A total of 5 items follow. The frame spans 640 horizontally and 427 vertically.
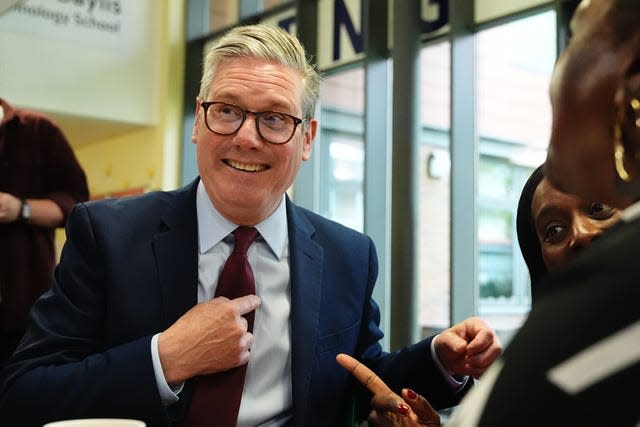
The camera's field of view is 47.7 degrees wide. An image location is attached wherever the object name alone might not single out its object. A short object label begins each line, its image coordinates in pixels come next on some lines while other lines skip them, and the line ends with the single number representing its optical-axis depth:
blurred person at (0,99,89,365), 2.35
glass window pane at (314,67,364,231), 5.69
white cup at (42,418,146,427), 0.83
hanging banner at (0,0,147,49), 5.52
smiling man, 1.32
